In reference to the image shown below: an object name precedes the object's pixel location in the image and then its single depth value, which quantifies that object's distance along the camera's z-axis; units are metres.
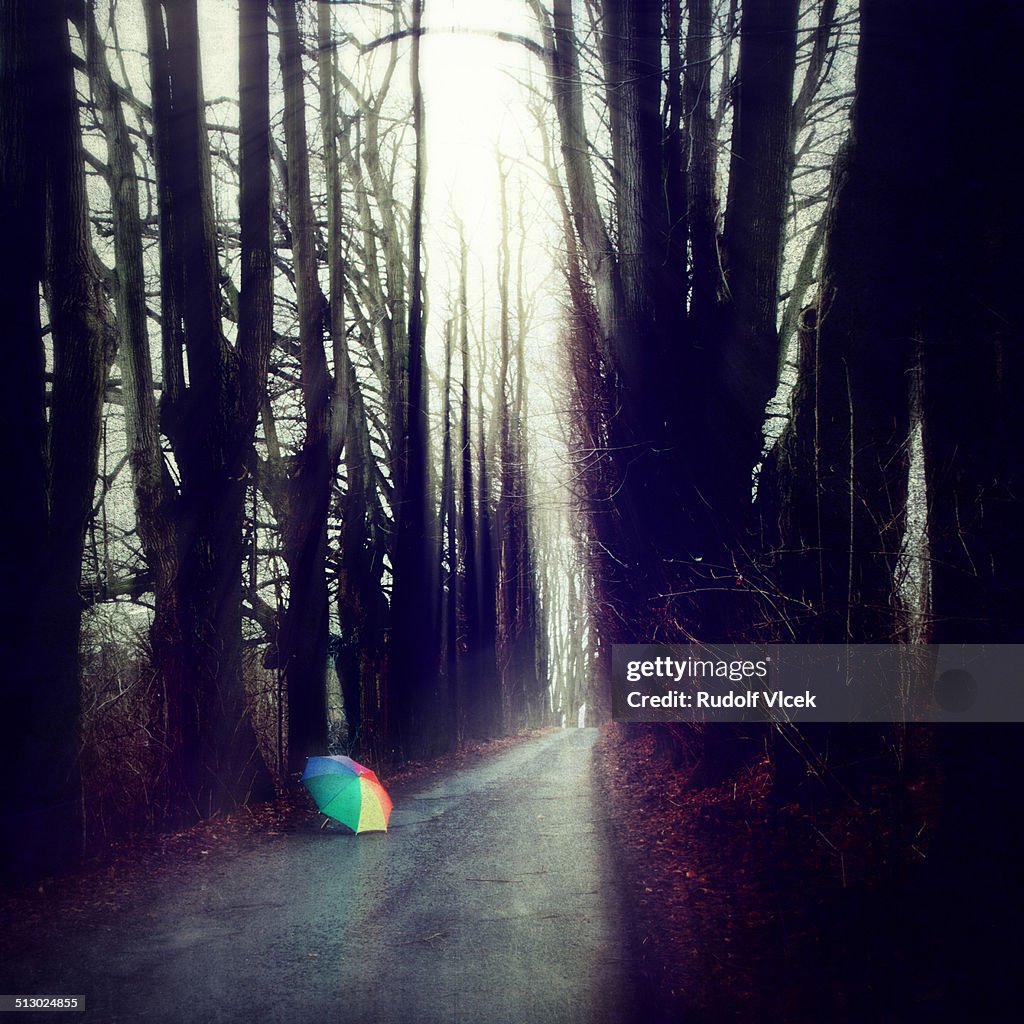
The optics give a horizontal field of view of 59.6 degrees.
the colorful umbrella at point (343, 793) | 9.20
